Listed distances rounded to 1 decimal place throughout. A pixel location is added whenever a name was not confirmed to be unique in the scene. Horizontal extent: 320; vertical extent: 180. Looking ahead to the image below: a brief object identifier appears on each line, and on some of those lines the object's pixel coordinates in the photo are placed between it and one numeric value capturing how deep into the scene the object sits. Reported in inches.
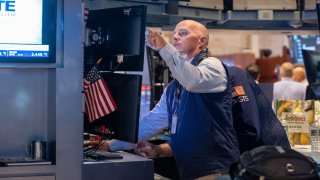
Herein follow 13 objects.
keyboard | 128.6
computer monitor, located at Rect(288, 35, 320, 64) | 415.2
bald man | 134.5
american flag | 132.1
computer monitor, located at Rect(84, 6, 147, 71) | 127.4
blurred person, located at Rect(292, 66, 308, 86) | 368.5
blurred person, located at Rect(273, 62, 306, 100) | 338.0
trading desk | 124.3
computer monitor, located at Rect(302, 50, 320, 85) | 221.3
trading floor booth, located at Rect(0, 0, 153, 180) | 120.3
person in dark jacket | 148.8
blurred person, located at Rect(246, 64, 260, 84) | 373.0
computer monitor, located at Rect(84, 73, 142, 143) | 127.5
